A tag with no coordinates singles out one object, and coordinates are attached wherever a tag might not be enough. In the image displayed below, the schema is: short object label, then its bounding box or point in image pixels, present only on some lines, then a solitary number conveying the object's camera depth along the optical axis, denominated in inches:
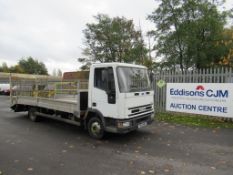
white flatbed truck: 235.3
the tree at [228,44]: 659.4
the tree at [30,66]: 3057.1
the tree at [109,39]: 1184.2
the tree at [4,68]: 2869.1
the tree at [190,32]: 772.6
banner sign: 330.6
